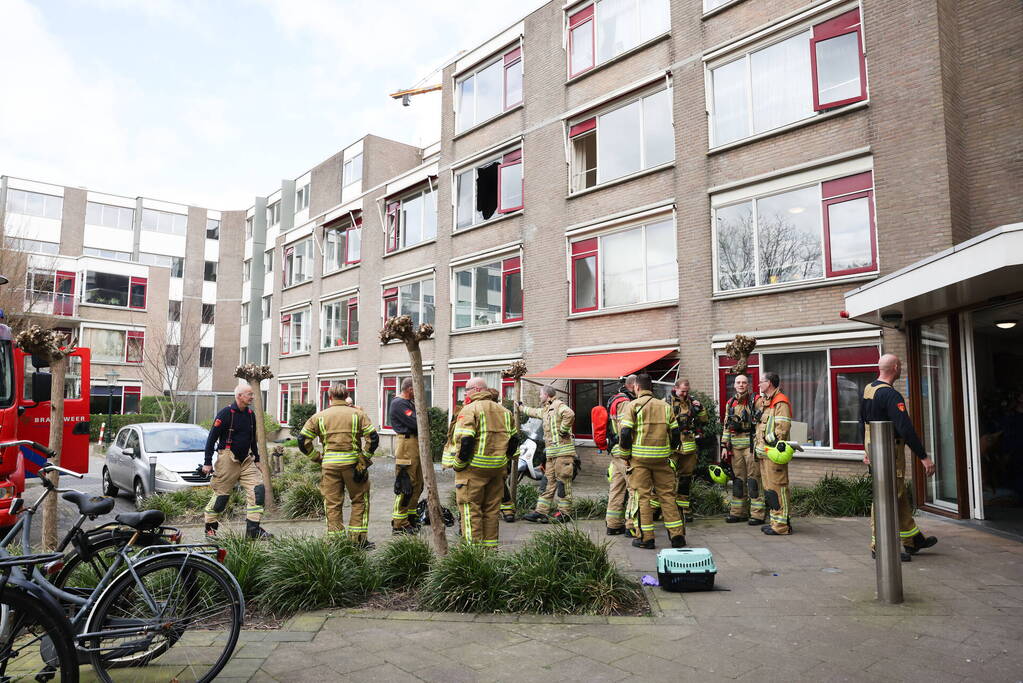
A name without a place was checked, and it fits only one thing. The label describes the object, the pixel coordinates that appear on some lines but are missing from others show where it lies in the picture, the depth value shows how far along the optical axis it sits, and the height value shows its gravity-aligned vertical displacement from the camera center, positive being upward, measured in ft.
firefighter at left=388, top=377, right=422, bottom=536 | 27.35 -2.81
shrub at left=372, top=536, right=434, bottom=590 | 18.65 -4.63
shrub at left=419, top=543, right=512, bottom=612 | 17.01 -4.75
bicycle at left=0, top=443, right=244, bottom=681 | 11.91 -3.87
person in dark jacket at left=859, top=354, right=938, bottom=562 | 21.18 -0.53
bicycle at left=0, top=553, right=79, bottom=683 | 10.49 -3.61
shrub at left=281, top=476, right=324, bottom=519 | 32.48 -5.03
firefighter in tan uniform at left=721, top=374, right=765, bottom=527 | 29.12 -2.48
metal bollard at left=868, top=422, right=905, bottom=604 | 17.10 -3.01
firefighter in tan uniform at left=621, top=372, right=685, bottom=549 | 23.62 -2.12
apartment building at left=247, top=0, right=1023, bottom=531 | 36.04 +14.31
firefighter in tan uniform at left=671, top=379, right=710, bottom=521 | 27.40 -1.34
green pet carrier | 18.47 -4.75
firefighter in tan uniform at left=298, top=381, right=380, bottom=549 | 23.44 -2.18
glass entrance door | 29.12 -0.43
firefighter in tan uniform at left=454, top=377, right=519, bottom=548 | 20.92 -2.03
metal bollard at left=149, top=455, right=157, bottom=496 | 36.83 -4.26
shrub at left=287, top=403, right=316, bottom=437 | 85.81 -1.59
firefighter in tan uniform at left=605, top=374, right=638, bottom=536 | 26.96 -3.49
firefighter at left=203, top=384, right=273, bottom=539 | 25.75 -2.48
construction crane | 128.77 +59.74
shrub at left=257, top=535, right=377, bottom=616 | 17.10 -4.67
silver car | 36.68 -3.30
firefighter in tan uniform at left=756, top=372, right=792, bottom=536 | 26.48 -2.15
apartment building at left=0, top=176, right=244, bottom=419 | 118.73 +22.74
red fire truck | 23.08 -0.88
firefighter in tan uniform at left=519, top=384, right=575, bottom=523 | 29.60 -2.52
